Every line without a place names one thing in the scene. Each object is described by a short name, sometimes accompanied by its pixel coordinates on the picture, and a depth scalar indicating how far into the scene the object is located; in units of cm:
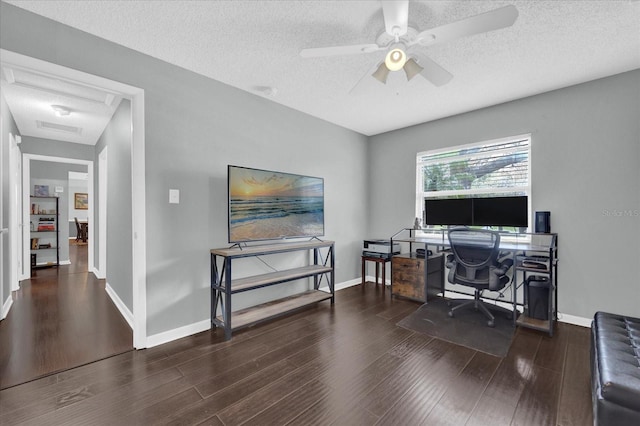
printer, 421
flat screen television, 285
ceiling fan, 159
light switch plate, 260
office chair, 286
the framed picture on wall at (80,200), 1023
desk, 274
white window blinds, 340
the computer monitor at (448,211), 363
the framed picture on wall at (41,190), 596
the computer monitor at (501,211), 320
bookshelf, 576
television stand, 261
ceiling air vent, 407
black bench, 124
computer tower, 282
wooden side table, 423
